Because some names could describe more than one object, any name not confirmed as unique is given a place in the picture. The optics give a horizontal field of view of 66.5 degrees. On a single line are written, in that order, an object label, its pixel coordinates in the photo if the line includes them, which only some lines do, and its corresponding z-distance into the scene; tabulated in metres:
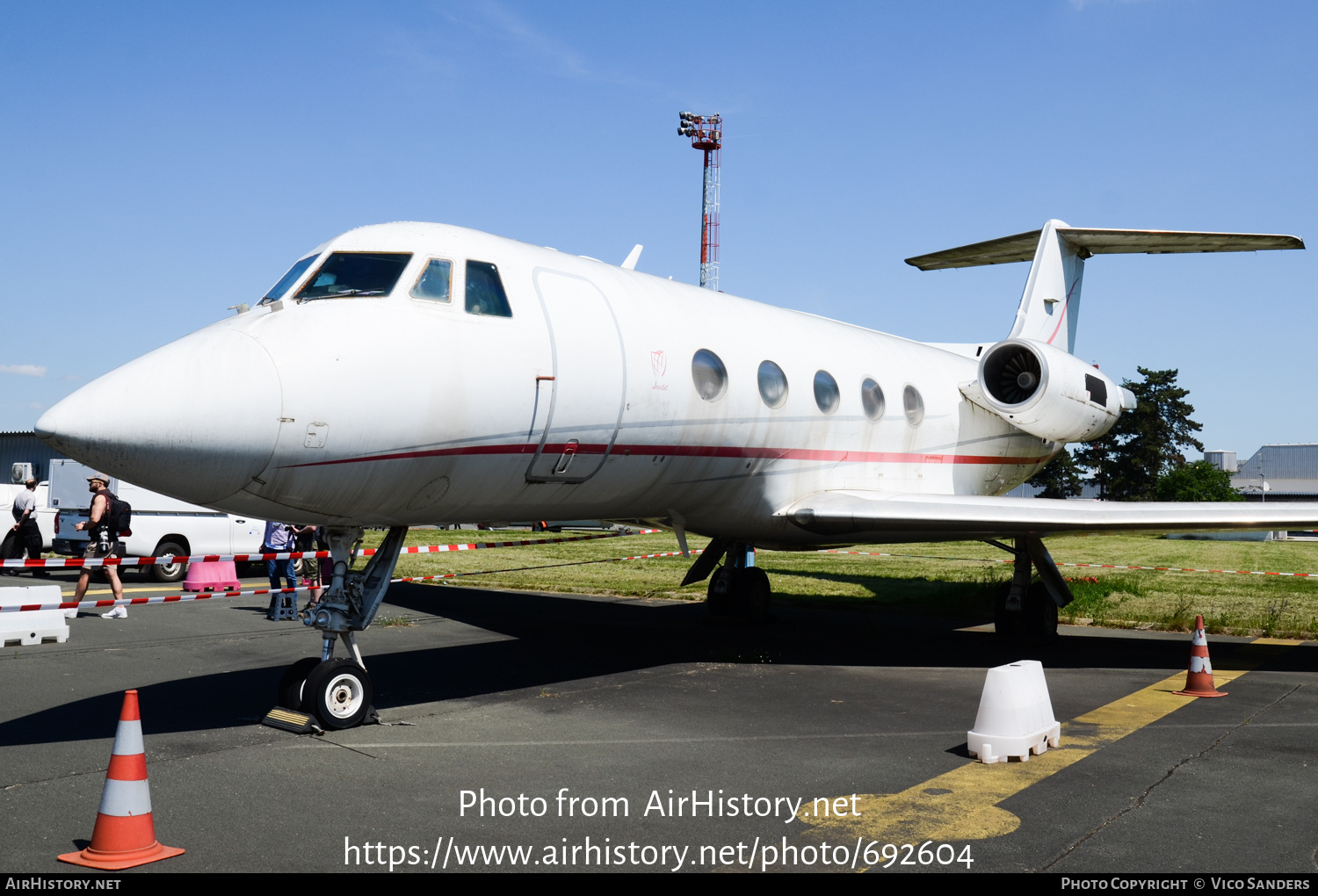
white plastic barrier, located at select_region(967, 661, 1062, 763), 6.18
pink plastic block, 16.50
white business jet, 5.88
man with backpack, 12.97
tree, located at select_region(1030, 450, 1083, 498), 80.44
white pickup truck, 18.75
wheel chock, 6.75
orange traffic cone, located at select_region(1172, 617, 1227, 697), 8.51
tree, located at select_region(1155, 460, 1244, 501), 60.62
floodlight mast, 47.94
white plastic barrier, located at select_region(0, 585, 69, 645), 10.78
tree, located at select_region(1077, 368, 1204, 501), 79.38
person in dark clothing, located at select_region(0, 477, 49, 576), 18.02
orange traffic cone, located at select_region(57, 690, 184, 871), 4.31
